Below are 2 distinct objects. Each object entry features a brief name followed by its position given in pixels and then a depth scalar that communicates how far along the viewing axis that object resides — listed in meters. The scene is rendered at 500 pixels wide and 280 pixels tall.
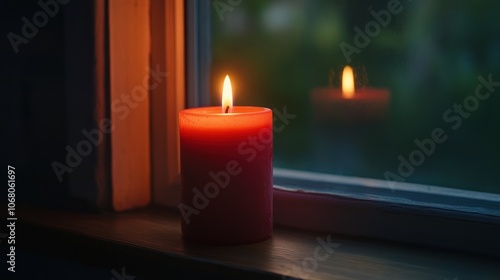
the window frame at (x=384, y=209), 1.05
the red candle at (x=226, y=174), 1.06
